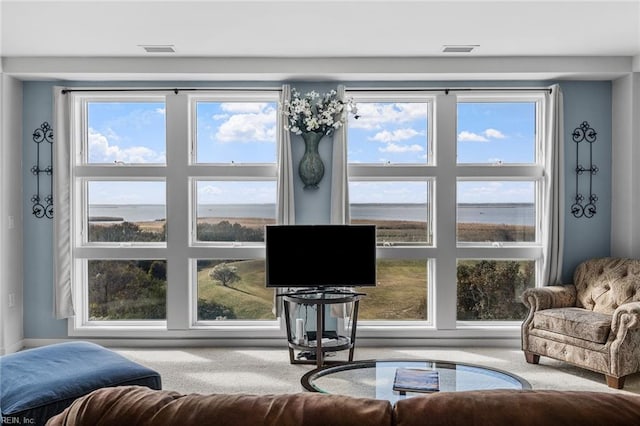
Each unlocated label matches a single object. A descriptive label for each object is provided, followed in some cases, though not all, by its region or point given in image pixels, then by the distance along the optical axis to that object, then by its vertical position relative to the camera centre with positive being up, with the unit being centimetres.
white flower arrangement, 512 +87
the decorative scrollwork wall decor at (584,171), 534 +35
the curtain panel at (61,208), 524 +0
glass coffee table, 305 -97
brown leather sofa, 127 -46
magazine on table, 306 -96
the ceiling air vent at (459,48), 468 +133
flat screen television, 485 -40
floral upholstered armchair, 413 -86
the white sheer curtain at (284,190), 518 +17
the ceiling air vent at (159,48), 466 +133
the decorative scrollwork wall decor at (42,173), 533 +33
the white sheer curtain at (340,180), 521 +26
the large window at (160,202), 542 +6
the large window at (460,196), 545 +12
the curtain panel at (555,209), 521 +0
